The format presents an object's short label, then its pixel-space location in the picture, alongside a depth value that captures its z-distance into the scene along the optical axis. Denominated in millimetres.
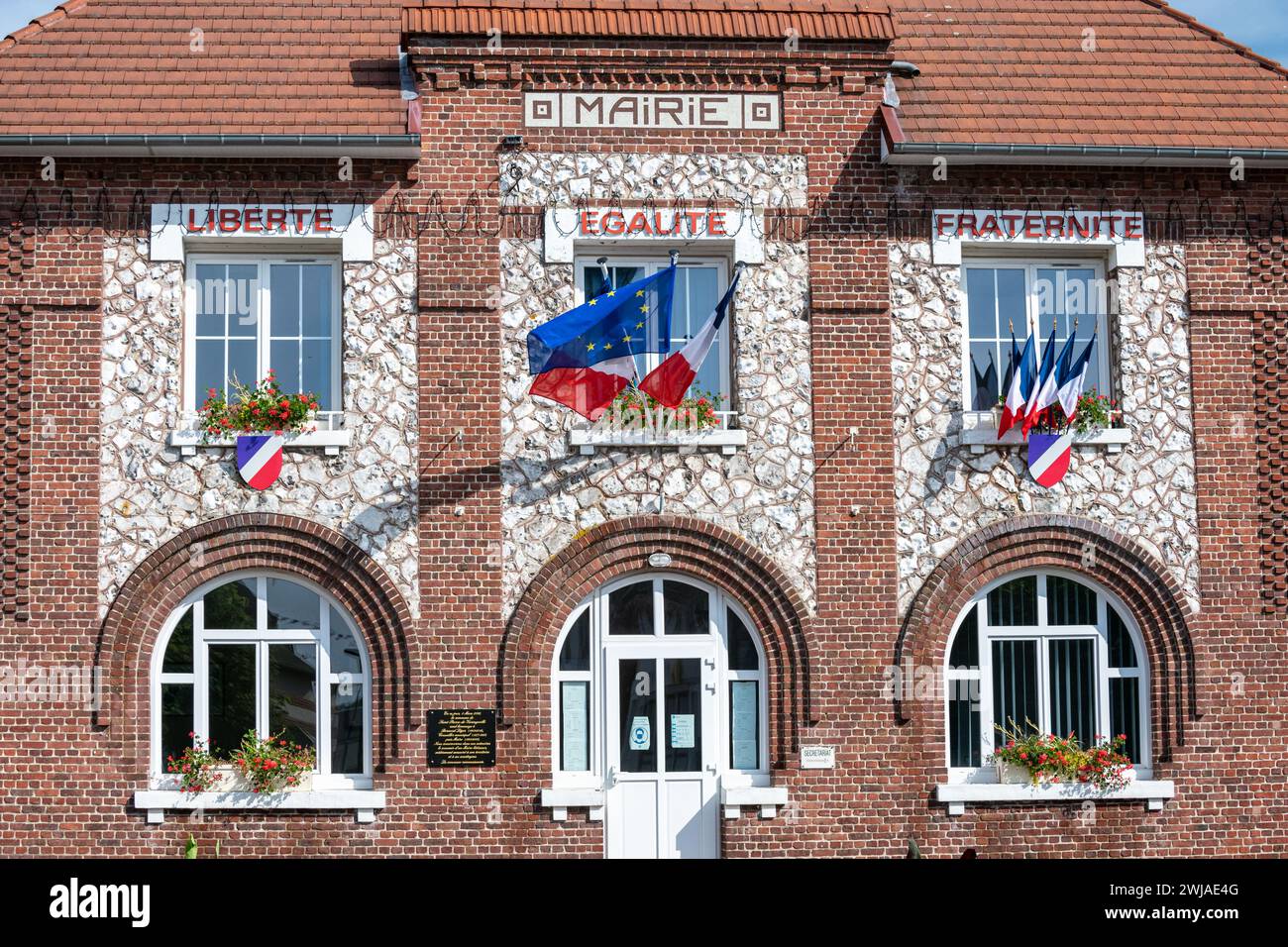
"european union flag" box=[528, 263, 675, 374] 13000
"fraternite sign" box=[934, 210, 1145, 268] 14555
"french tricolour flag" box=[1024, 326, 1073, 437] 14031
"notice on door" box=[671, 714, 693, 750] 14023
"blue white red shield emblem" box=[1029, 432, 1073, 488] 14211
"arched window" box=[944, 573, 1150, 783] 14320
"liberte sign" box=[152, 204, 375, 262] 13961
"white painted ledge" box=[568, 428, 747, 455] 14000
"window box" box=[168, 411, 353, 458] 13727
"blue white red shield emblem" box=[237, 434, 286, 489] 13656
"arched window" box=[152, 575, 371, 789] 13750
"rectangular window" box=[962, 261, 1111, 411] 14711
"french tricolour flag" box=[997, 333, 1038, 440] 14078
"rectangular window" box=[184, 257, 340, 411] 14109
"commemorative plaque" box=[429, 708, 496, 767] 13594
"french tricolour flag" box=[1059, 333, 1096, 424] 14109
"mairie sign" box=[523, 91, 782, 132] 14438
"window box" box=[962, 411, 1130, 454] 14328
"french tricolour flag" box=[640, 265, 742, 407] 13336
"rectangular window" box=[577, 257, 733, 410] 14477
